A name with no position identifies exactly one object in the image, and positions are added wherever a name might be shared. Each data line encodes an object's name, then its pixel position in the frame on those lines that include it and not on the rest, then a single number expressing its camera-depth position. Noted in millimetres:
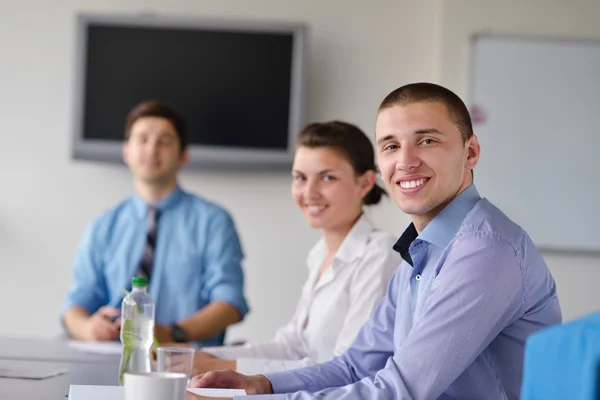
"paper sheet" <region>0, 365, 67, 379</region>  2661
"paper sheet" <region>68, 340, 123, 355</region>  3160
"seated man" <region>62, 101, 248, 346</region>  3933
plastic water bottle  2693
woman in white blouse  3076
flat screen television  4680
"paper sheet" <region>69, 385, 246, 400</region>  2300
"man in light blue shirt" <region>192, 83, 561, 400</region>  2286
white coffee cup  1985
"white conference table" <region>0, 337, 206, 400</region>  2483
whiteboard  4673
